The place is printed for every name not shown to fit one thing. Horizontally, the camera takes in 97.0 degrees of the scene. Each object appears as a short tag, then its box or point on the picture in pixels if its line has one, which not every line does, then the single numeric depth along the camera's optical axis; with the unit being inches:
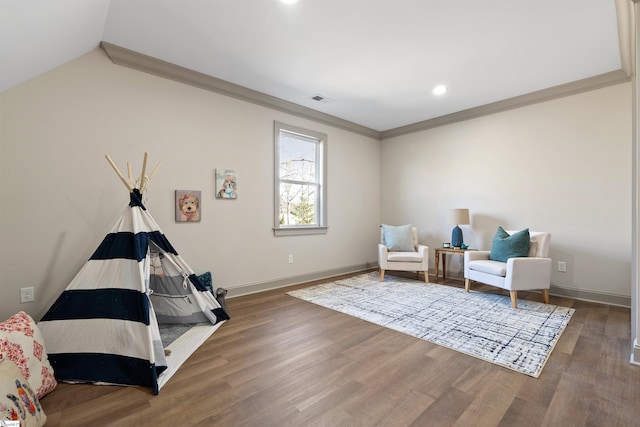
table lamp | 159.8
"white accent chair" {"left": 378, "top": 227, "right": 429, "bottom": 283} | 159.6
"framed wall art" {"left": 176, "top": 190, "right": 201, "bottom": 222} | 118.9
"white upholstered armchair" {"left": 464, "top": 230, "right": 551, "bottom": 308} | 118.6
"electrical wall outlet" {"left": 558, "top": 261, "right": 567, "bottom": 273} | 135.6
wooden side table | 157.6
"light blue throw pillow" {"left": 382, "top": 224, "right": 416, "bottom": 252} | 171.2
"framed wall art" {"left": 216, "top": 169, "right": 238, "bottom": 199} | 130.8
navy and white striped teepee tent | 68.0
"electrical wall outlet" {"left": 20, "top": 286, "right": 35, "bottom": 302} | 88.0
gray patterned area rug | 82.1
